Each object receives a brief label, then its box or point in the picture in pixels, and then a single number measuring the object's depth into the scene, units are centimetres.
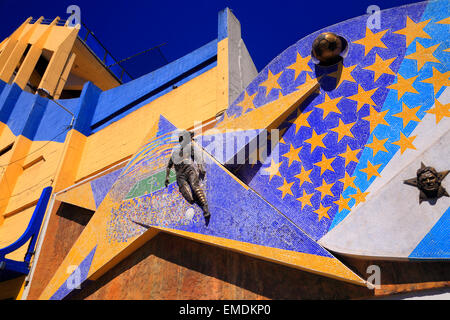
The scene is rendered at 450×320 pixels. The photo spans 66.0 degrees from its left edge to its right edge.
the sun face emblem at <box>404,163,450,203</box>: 372
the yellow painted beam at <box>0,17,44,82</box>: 1234
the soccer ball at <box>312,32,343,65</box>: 517
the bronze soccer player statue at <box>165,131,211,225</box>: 527
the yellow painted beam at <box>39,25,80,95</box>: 1145
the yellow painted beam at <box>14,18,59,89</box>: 1224
